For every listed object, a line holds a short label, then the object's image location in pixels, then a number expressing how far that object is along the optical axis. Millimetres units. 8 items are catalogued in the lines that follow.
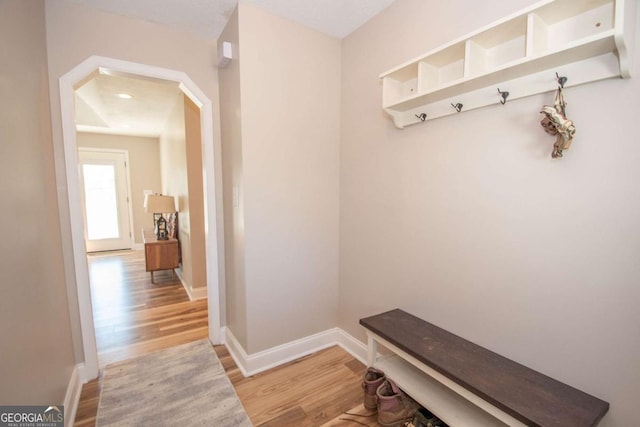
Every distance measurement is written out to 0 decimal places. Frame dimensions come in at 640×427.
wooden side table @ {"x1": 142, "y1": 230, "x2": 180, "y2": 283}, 4031
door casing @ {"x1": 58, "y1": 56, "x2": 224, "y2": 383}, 1855
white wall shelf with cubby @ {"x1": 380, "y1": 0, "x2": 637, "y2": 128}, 954
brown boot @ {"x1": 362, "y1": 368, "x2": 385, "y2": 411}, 1608
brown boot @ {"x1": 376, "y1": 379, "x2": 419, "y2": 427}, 1472
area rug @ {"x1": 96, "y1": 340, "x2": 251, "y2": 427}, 1641
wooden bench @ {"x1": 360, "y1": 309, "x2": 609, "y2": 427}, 1008
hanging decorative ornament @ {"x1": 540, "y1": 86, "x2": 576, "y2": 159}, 1030
